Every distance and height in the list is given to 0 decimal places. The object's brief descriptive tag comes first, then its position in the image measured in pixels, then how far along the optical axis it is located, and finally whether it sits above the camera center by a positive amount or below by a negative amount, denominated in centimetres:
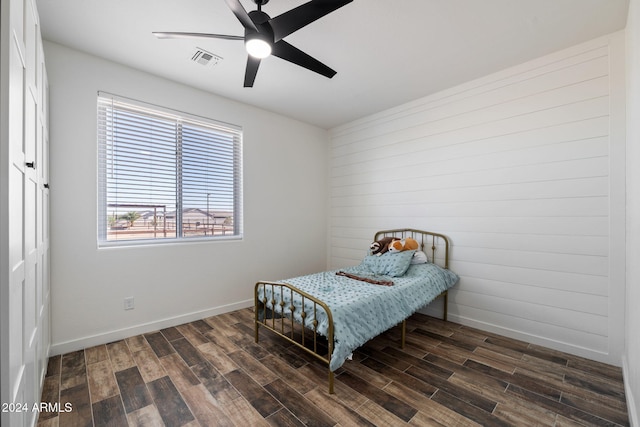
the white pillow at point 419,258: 322 -54
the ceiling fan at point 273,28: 158 +117
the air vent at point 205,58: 251 +147
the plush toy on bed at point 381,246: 338 -42
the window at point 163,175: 272 +41
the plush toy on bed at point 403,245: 327 -39
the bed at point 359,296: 201 -73
